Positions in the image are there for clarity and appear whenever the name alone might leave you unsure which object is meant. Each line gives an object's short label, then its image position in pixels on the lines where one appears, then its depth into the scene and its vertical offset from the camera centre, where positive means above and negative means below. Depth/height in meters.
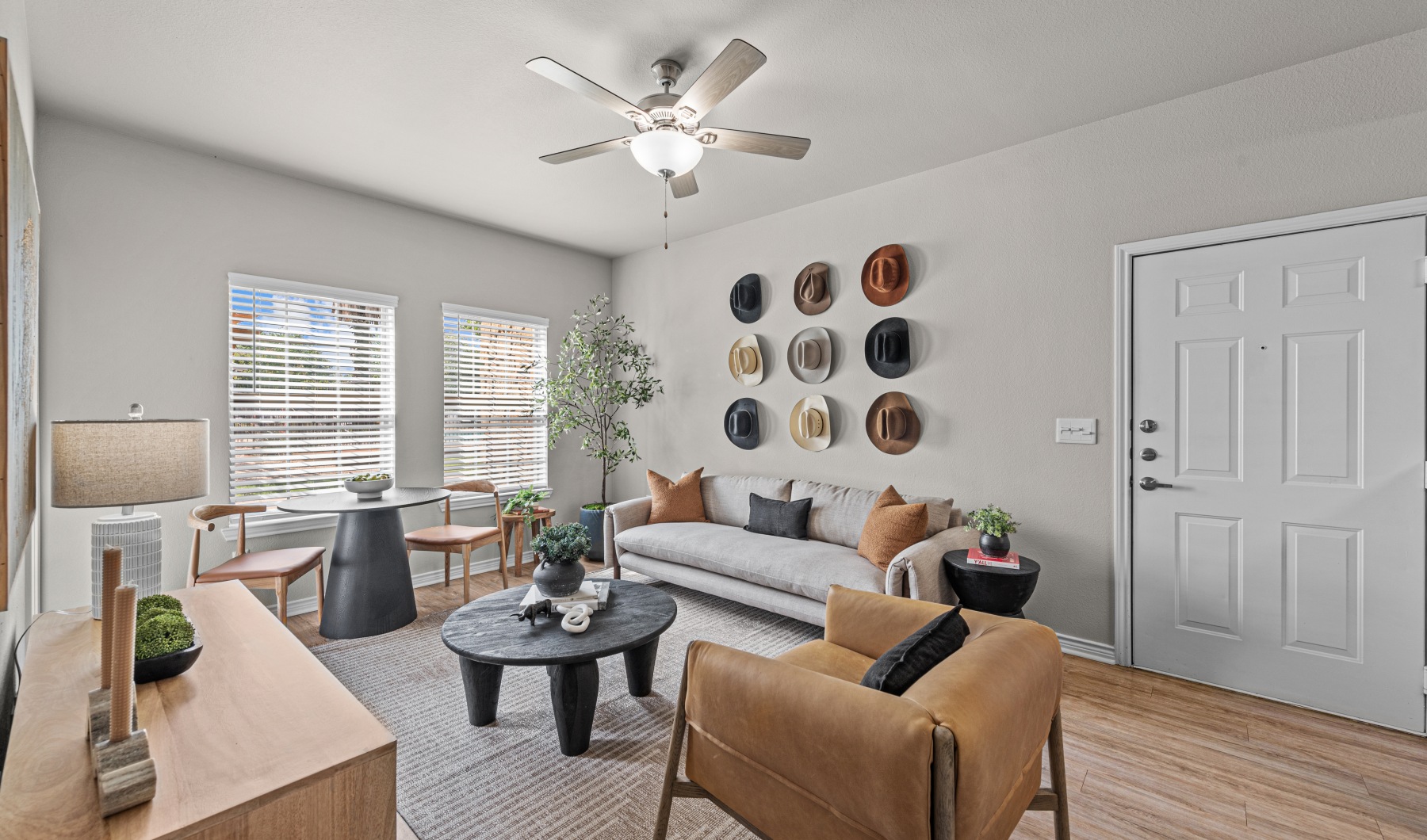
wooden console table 0.93 -0.60
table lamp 1.58 -0.14
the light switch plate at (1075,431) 3.08 -0.07
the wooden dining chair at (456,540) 3.81 -0.77
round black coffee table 2.15 -0.83
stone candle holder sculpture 0.91 -0.52
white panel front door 2.40 -0.23
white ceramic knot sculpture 2.32 -0.79
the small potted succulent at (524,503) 4.47 -0.63
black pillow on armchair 1.38 -0.58
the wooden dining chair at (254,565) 3.02 -0.76
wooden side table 4.52 -0.84
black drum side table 2.73 -0.78
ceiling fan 2.22 +1.19
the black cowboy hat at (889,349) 3.75 +0.44
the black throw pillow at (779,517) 3.84 -0.65
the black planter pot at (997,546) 2.92 -0.63
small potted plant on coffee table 2.57 -0.61
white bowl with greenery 3.47 -0.39
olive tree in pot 4.96 +0.26
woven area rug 1.88 -1.25
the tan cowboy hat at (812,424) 4.14 -0.04
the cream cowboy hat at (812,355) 4.14 +0.44
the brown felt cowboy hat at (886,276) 3.75 +0.90
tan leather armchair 1.13 -0.70
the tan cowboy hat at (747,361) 4.52 +0.44
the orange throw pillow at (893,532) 3.09 -0.59
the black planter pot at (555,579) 2.57 -0.69
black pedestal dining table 3.29 -0.84
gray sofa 2.96 -0.78
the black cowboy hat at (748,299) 4.52 +0.91
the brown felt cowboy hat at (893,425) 3.72 -0.04
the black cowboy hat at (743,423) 4.54 -0.04
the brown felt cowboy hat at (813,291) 4.12 +0.89
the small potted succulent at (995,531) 2.92 -0.56
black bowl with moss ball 1.34 -0.56
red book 2.83 -0.69
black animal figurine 2.40 -0.77
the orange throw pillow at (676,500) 4.35 -0.60
